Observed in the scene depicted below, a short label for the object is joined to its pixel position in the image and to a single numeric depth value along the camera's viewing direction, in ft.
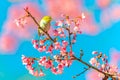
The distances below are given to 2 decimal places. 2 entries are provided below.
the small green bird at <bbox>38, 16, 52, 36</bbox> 33.37
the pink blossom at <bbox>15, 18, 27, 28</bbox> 33.17
